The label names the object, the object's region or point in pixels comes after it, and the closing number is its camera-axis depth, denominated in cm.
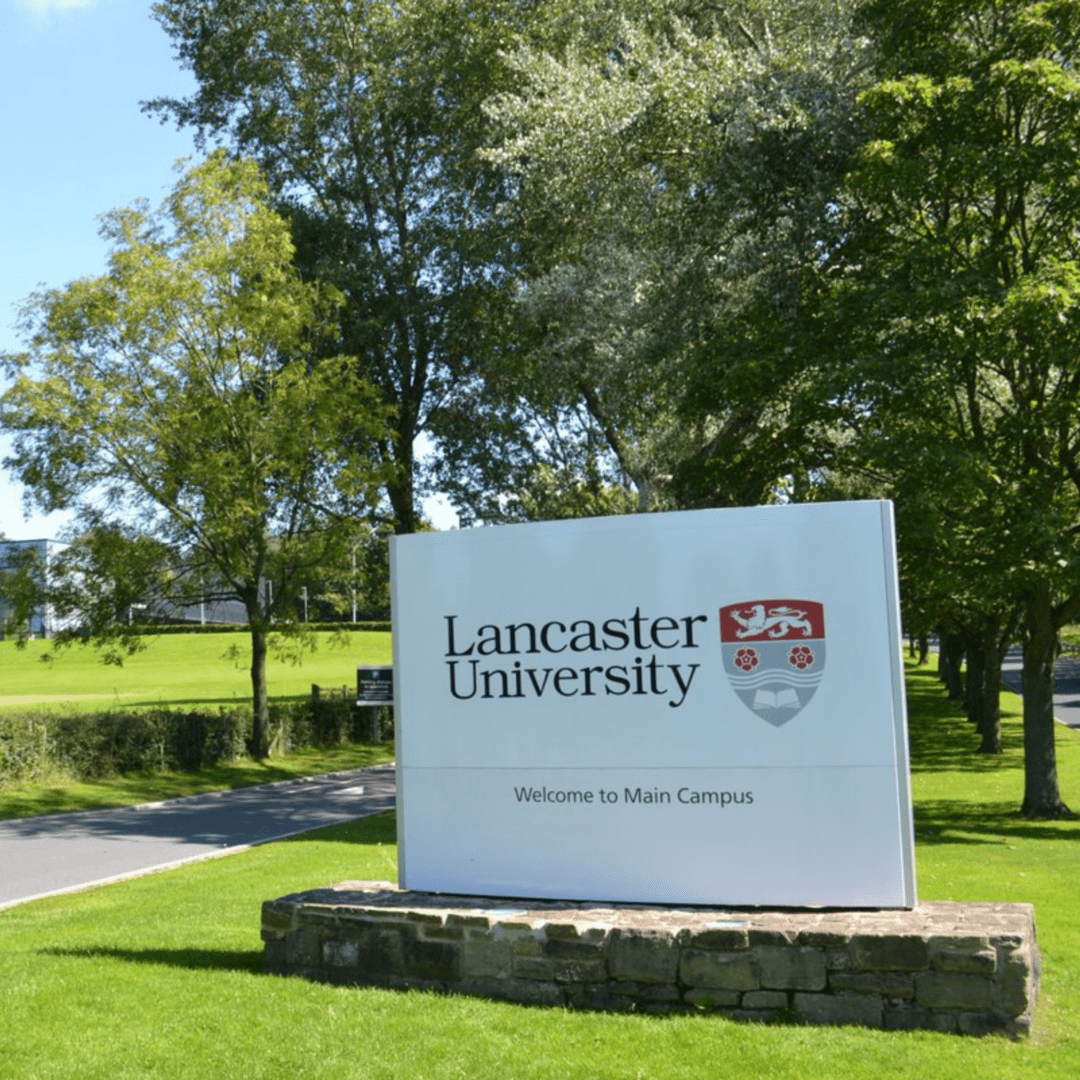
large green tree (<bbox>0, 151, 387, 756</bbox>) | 2820
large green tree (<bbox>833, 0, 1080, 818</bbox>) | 1797
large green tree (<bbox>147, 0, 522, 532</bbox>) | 3262
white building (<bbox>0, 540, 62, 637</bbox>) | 2945
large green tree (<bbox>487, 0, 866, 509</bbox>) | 2052
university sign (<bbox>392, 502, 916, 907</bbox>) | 774
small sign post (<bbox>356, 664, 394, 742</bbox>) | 2828
